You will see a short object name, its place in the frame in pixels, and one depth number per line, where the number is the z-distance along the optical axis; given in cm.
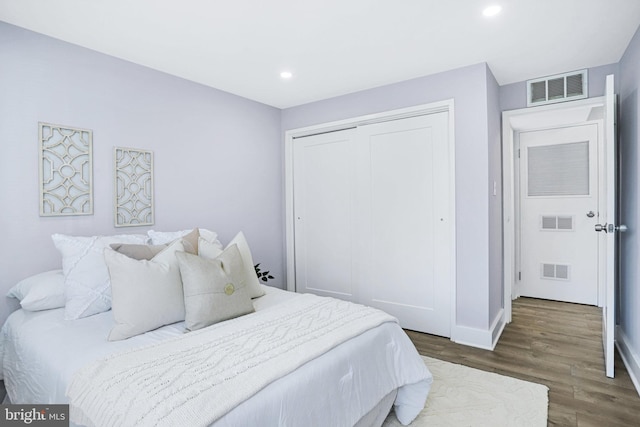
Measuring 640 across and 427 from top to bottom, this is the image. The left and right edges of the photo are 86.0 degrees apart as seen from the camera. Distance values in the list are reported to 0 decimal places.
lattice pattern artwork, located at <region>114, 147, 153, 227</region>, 273
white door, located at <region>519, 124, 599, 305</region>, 414
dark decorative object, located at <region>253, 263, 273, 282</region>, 374
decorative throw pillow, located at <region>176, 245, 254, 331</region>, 185
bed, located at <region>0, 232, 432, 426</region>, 117
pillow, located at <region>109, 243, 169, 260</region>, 211
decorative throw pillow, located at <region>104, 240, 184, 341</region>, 175
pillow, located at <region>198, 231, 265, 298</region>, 229
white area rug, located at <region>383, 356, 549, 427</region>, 195
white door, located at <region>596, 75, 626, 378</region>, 237
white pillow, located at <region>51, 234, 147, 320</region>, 200
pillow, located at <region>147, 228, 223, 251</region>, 236
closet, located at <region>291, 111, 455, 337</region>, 323
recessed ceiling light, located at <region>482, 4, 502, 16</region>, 211
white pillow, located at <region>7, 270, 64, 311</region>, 203
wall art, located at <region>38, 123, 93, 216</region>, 236
